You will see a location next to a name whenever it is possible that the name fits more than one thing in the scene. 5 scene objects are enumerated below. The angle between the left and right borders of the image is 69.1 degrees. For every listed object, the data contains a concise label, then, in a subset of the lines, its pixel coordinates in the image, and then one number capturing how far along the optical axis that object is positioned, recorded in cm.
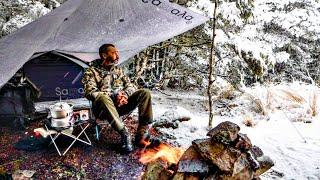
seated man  199
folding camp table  198
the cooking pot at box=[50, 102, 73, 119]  196
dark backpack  265
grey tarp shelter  230
